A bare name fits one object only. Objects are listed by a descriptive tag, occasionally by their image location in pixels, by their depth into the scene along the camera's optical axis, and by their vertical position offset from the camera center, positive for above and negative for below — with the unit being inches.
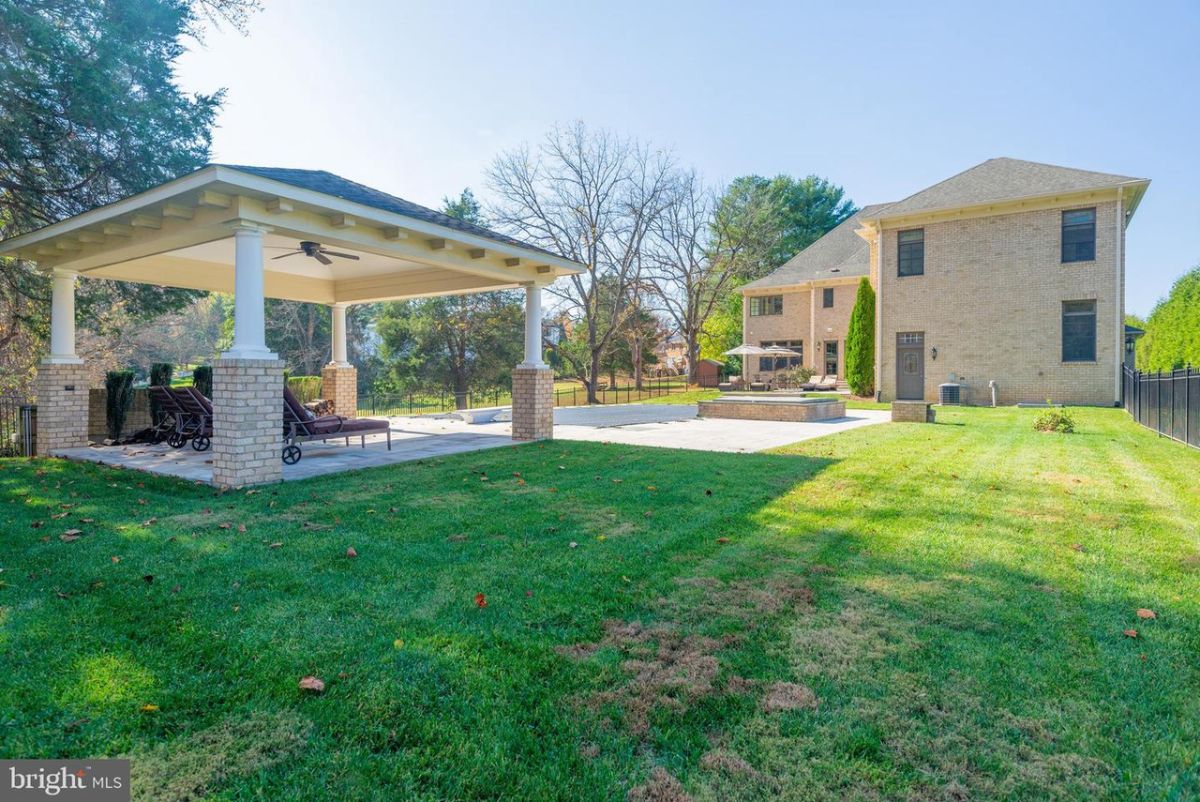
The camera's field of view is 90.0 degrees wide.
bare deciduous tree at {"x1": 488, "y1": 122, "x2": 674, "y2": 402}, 1109.1 +366.6
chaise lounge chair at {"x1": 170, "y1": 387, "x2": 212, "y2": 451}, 360.8 -14.0
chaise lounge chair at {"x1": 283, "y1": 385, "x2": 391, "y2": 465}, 343.3 -20.6
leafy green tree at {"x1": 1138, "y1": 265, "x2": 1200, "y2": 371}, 632.4 +78.4
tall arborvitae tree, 884.0 +76.1
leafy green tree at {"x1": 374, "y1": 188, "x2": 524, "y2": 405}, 1210.6 +113.6
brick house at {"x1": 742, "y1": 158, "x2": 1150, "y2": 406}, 724.7 +144.1
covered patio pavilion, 276.2 +90.4
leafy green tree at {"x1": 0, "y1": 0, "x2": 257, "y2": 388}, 367.9 +188.5
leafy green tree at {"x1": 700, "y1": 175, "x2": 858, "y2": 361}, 1467.8 +477.4
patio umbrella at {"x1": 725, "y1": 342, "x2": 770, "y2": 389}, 1000.4 +72.5
